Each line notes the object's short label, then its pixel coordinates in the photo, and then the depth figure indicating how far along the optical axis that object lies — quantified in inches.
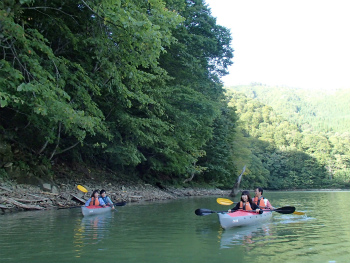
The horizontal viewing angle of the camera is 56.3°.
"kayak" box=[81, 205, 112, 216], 439.6
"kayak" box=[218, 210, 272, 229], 317.4
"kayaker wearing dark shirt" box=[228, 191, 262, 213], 369.4
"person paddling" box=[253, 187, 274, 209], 425.4
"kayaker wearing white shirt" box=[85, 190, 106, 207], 482.9
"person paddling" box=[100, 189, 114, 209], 512.3
